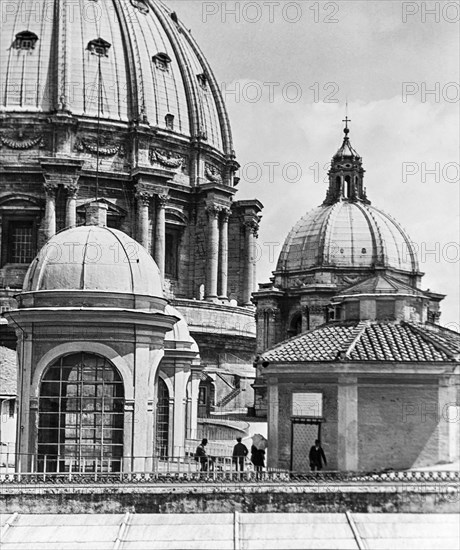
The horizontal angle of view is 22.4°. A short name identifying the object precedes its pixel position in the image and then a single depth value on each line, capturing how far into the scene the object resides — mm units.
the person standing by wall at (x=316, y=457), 30625
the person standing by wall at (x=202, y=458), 31453
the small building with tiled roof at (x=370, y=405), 30250
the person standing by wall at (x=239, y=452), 32156
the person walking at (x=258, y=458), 31547
